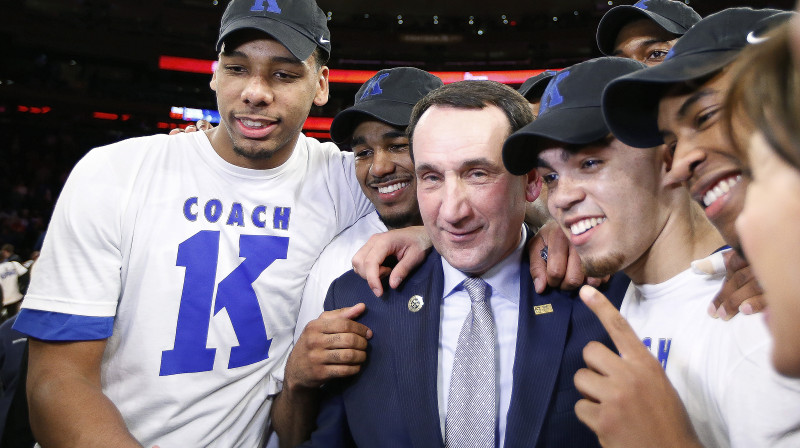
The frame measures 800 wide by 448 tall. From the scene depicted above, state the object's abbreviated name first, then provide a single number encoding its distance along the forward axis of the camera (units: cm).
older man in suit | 145
